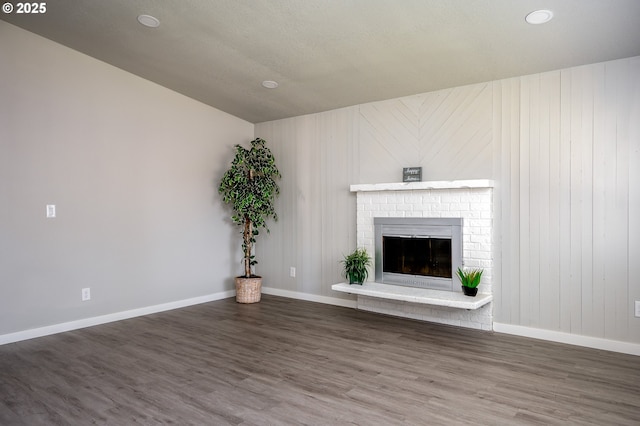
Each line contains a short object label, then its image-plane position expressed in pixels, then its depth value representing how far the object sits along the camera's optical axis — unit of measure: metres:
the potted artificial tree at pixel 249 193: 4.91
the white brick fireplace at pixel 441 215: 3.76
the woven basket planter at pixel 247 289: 4.98
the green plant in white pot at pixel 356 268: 4.29
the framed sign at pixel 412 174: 4.18
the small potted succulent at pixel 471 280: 3.66
